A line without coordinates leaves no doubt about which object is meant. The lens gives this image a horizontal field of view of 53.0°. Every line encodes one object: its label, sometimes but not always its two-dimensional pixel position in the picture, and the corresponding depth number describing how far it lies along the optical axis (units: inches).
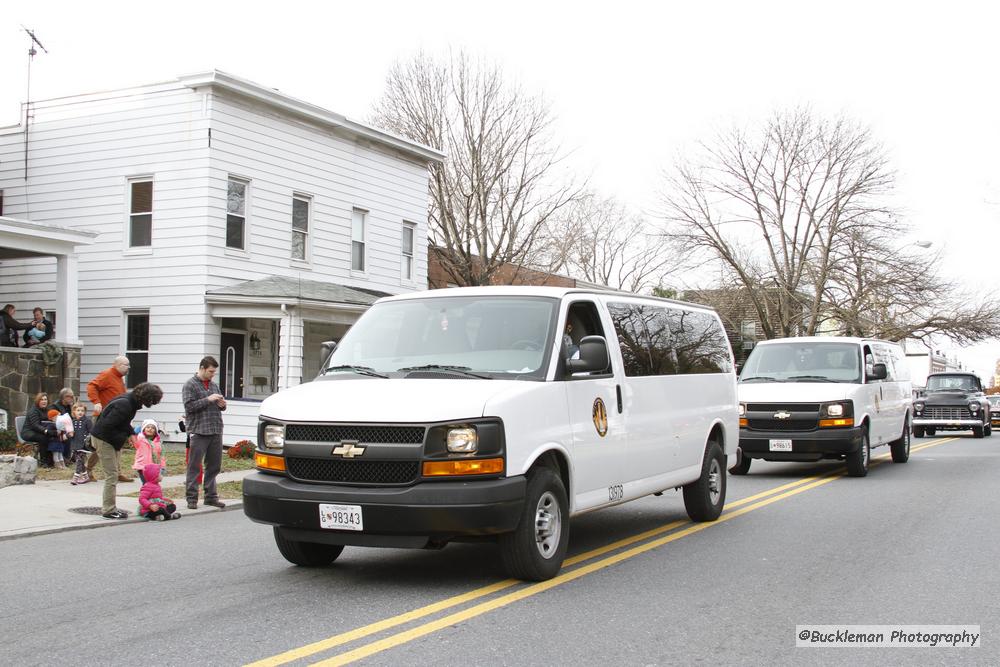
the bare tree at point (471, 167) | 1320.1
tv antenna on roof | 888.3
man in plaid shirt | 452.8
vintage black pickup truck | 1122.0
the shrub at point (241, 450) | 705.6
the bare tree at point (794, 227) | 1606.8
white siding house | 799.1
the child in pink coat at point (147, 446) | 424.8
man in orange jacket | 545.6
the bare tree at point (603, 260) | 2082.8
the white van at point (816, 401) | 576.4
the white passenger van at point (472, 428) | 252.7
